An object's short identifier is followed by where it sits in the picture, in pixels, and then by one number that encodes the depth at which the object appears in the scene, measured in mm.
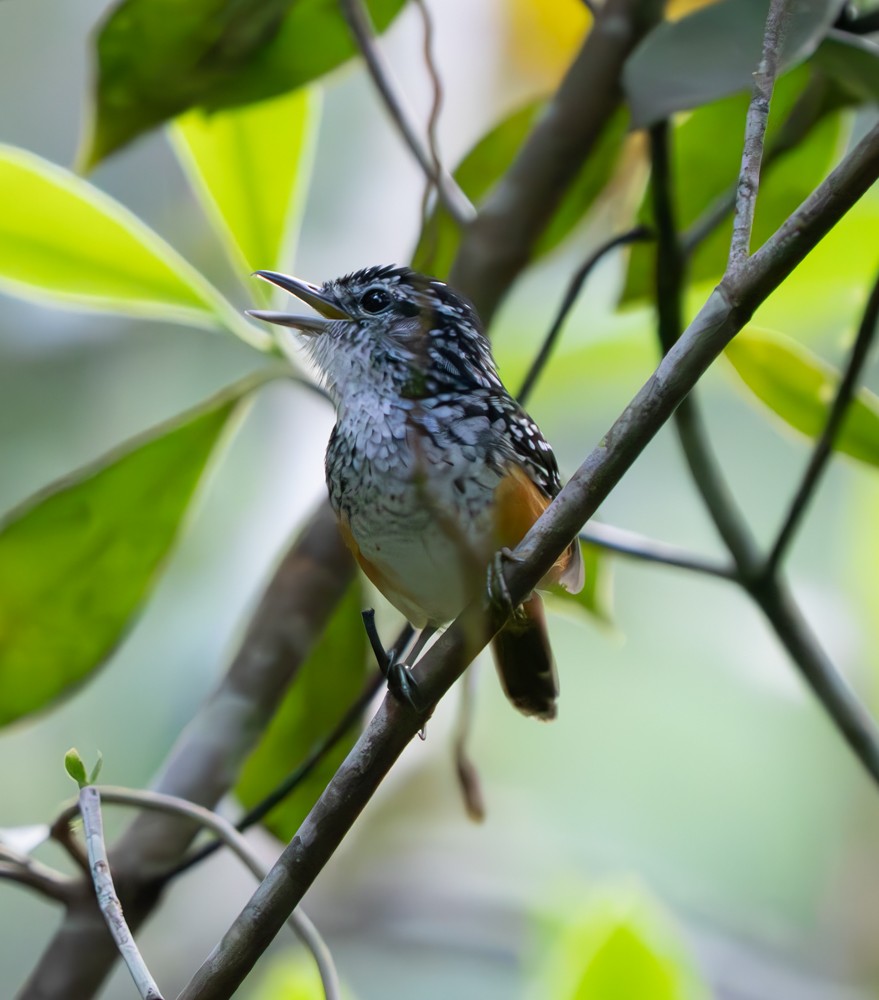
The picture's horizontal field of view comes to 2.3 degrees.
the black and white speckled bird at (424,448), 3659
